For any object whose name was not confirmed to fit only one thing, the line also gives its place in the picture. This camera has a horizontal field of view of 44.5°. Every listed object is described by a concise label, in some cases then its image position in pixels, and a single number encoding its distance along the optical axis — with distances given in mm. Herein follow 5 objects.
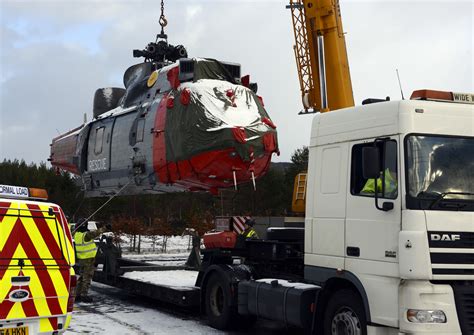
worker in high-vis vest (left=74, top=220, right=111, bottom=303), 12406
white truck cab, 5961
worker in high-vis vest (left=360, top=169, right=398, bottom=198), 6262
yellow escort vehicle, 6082
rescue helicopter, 10312
